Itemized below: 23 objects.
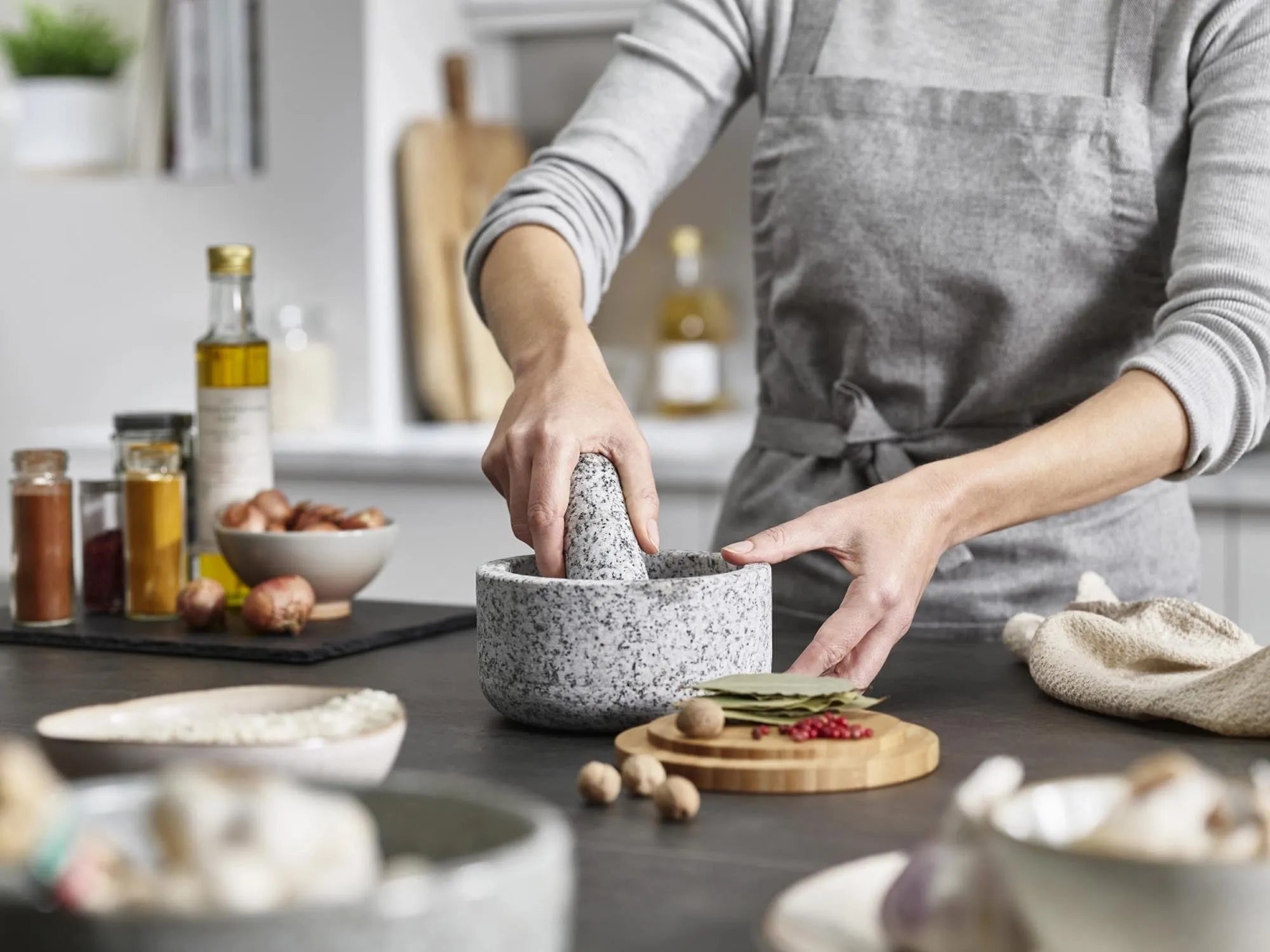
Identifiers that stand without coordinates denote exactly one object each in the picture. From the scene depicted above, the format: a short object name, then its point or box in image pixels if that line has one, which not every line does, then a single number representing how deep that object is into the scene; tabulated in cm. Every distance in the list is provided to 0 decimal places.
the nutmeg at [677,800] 80
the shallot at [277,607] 138
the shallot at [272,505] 150
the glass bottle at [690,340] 316
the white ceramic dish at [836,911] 55
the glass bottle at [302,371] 298
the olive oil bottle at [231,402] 156
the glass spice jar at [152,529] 148
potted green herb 326
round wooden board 87
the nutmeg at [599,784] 83
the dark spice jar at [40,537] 144
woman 145
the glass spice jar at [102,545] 153
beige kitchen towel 99
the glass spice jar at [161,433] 157
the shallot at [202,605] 141
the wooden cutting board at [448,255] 307
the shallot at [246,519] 148
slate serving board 132
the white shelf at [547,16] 311
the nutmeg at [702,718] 89
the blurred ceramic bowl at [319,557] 145
